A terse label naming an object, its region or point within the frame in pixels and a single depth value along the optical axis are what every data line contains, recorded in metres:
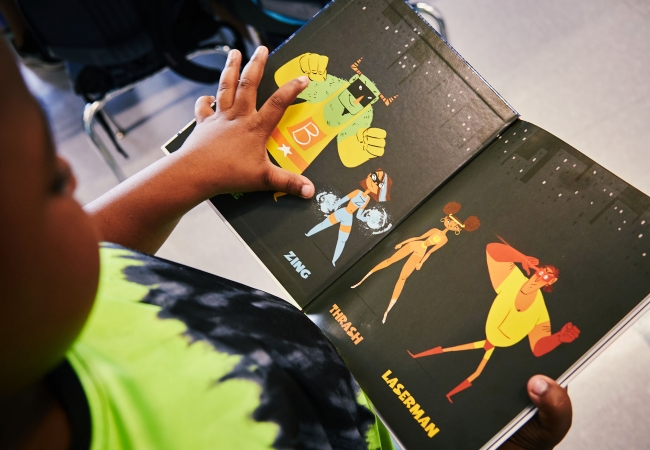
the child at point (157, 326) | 0.21
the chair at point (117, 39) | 0.90
